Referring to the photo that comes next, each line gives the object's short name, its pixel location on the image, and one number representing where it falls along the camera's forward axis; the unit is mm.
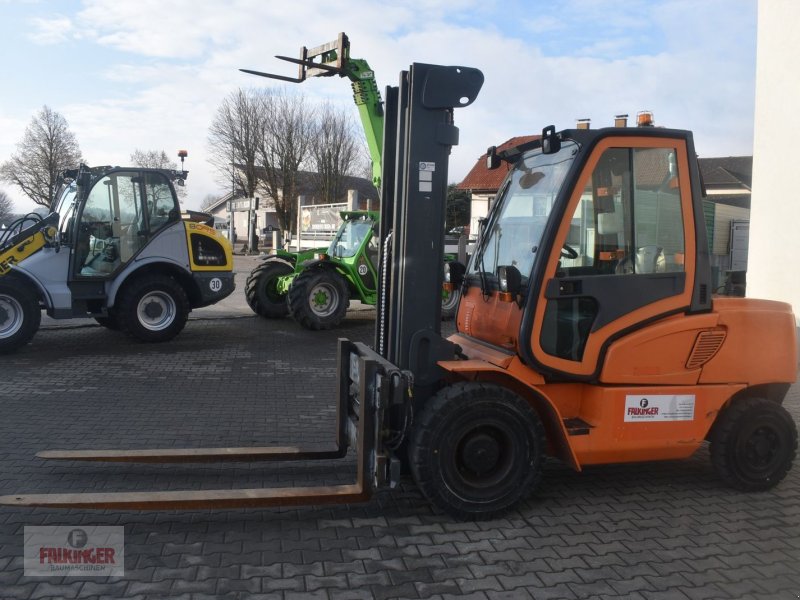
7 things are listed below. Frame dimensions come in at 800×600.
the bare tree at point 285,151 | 45688
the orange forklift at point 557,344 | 4199
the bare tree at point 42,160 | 36656
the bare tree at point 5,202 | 39219
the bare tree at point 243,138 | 45781
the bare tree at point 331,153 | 45906
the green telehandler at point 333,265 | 11641
